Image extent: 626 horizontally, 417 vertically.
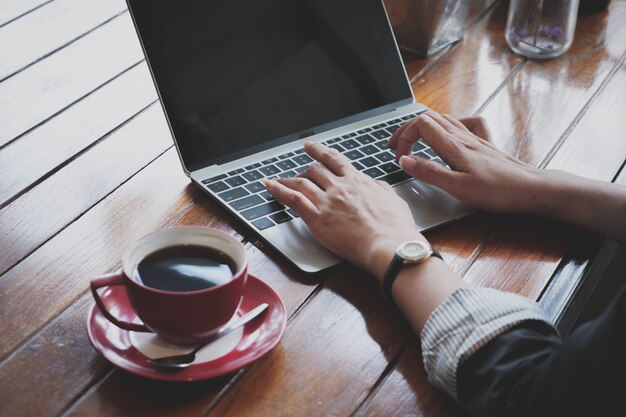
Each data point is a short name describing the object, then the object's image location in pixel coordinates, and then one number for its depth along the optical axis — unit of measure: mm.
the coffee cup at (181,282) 677
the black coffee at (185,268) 704
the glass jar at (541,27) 1364
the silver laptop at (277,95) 970
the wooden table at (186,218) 711
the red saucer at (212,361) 699
